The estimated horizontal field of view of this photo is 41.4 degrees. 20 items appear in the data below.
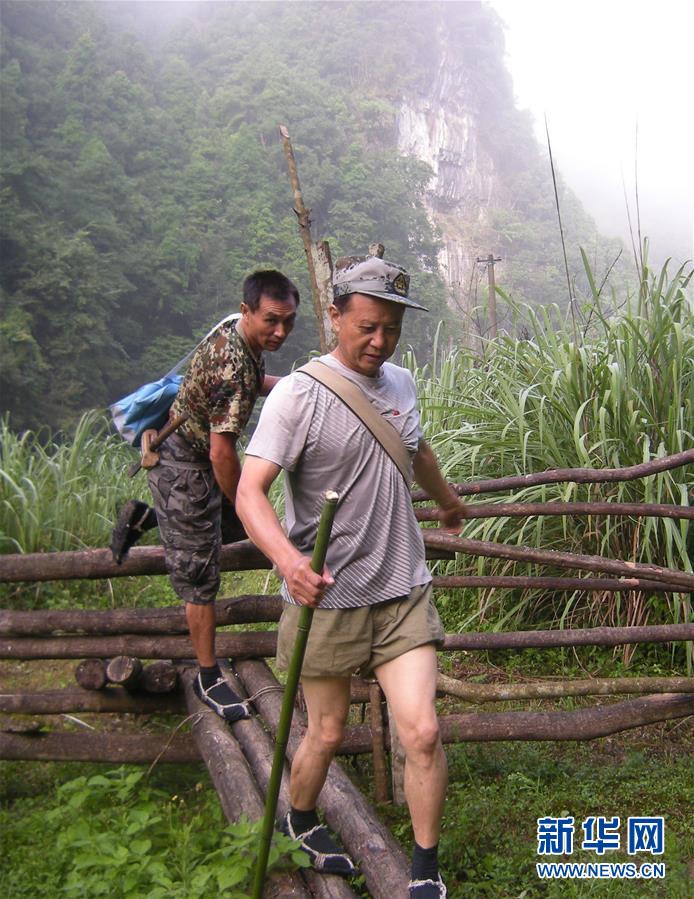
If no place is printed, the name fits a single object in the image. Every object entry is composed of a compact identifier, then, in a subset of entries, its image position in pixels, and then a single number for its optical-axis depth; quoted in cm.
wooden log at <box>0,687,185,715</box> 395
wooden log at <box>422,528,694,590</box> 345
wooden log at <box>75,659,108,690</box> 387
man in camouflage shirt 314
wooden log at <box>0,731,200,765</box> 376
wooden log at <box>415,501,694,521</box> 354
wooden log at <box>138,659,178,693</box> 384
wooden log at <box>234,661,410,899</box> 239
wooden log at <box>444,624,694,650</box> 353
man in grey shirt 228
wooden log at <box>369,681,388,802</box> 336
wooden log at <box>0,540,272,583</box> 382
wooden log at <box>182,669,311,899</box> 243
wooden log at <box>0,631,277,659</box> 378
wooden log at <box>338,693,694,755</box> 348
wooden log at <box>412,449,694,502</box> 349
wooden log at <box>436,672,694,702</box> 344
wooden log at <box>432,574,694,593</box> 369
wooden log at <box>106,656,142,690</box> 374
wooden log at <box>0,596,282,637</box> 380
